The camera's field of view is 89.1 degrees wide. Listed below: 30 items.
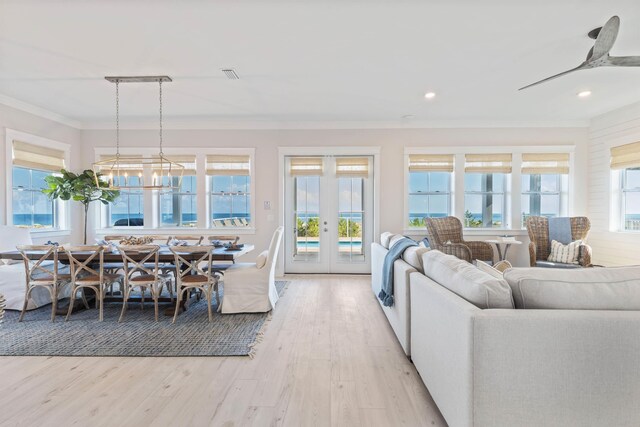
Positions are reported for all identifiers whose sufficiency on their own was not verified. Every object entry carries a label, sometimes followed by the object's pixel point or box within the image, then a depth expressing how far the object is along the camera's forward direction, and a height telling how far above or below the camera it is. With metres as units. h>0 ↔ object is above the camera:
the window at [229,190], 5.92 +0.34
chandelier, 5.90 +0.66
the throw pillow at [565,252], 4.81 -0.63
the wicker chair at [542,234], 5.12 -0.37
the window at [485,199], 5.92 +0.20
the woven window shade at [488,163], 5.80 +0.85
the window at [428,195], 5.95 +0.27
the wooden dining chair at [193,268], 3.51 -0.68
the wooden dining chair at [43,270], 3.57 -0.74
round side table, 5.27 -0.59
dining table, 3.63 -0.54
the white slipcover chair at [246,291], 3.83 -0.98
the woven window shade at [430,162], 5.86 +0.86
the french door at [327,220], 6.02 -0.21
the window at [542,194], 5.87 +0.30
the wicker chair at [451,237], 5.33 -0.45
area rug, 2.88 -1.26
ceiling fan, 2.37 +1.25
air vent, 3.69 +1.57
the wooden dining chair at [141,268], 3.56 -0.68
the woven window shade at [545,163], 5.76 +0.84
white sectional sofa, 1.46 -0.71
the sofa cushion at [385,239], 4.17 -0.40
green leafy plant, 4.82 +0.31
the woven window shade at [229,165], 5.91 +0.79
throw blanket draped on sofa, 3.13 -0.60
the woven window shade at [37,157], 4.78 +0.79
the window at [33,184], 4.80 +0.36
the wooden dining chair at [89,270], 3.59 -0.72
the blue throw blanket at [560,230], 5.14 -0.31
